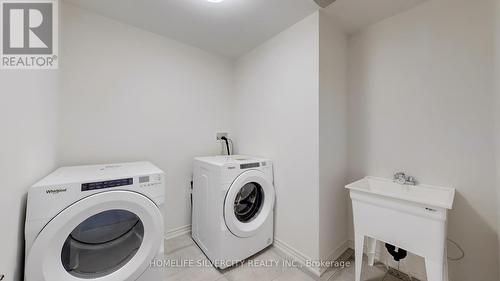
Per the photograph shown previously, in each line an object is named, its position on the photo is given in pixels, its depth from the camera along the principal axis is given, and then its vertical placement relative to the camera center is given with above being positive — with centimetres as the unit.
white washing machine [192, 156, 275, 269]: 152 -63
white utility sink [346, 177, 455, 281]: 104 -50
